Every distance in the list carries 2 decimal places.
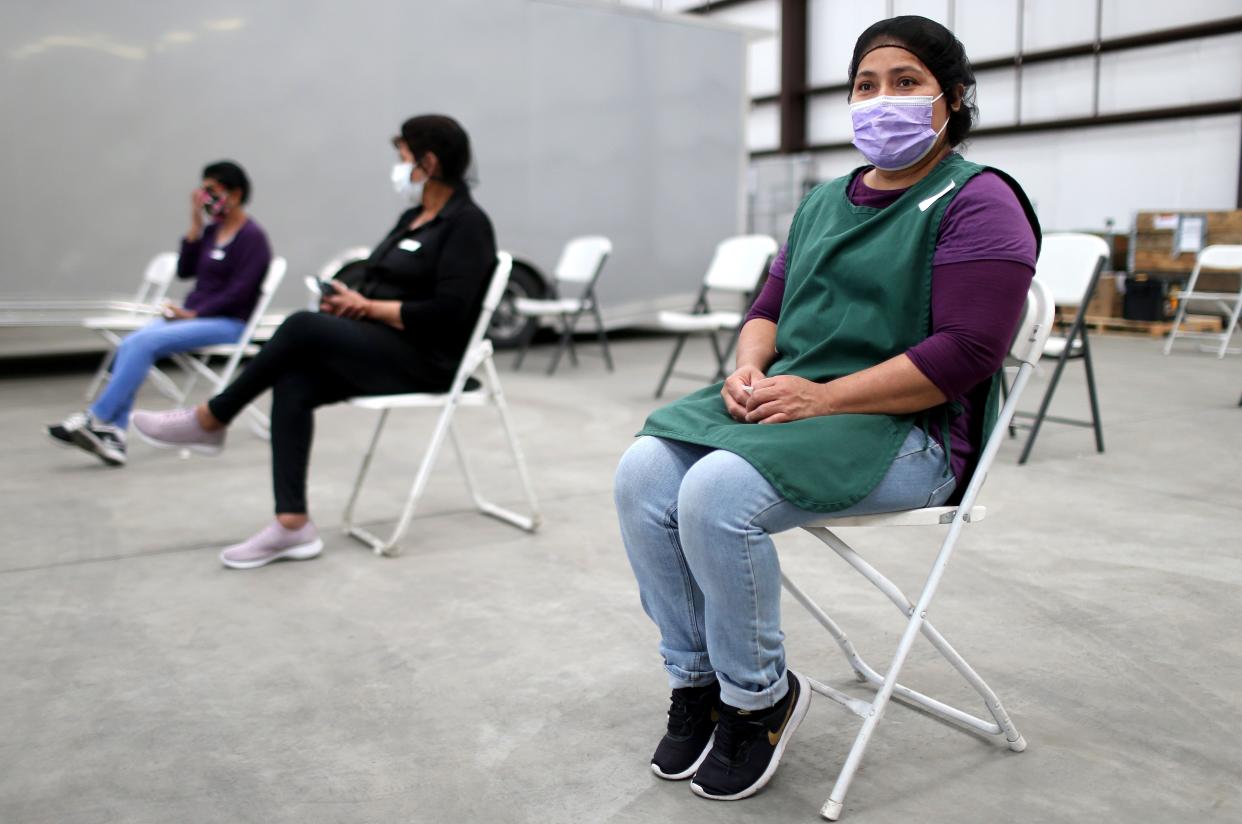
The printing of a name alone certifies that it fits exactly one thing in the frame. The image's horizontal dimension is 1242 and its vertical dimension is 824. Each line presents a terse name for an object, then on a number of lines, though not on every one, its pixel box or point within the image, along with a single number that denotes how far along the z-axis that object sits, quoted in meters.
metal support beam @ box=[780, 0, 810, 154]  14.46
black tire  7.86
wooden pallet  8.76
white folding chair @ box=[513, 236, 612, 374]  6.97
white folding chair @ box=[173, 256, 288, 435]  4.44
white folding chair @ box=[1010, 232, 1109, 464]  4.21
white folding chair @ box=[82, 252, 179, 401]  5.18
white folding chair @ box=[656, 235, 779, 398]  5.80
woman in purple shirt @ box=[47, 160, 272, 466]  4.22
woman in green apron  1.58
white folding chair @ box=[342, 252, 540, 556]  3.04
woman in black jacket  2.92
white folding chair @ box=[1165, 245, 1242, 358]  7.45
